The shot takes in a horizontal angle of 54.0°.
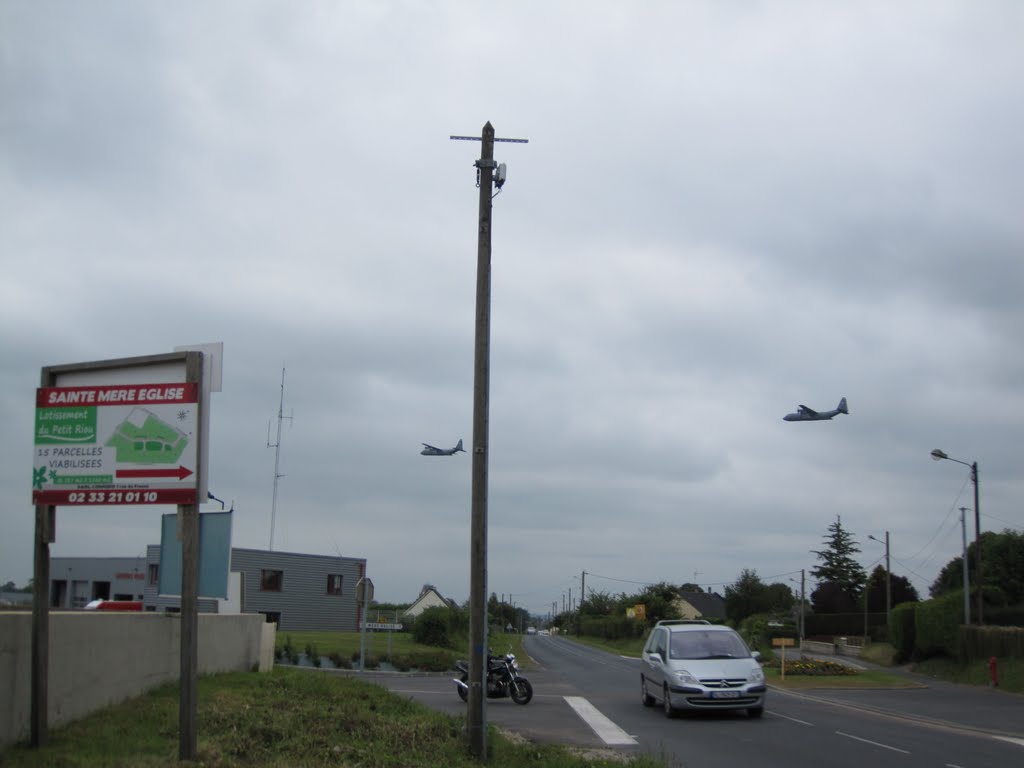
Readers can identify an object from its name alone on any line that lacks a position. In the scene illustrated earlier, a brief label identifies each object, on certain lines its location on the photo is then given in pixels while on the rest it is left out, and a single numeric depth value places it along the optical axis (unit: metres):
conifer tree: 112.56
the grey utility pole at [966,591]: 38.03
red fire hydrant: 31.41
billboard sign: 9.61
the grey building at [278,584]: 57.81
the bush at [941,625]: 38.88
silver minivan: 17.94
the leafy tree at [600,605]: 105.10
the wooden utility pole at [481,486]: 11.70
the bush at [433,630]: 47.47
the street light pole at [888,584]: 63.28
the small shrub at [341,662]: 32.90
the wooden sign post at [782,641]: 31.48
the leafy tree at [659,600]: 73.50
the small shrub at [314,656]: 32.23
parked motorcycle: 21.42
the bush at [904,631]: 43.31
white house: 111.32
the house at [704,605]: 110.31
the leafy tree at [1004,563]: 66.06
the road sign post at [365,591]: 23.28
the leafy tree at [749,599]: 86.94
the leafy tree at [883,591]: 77.25
